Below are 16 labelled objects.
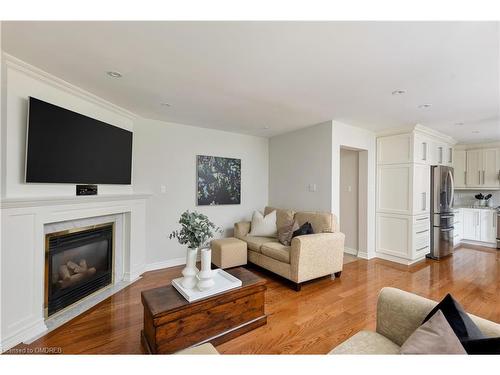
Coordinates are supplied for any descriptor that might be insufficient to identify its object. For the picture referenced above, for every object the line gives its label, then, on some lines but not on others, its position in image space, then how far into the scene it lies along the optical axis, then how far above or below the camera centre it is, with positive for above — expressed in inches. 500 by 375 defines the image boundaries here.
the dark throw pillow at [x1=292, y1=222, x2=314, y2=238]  131.1 -22.3
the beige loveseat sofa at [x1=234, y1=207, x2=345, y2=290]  114.6 -32.7
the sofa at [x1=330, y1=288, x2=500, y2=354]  49.3 -29.4
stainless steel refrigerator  165.9 -15.9
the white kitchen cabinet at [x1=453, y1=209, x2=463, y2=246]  203.0 -30.2
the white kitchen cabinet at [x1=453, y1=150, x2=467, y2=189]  215.4 +22.2
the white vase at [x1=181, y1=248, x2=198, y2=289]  78.7 -27.2
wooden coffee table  65.9 -39.3
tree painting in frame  158.2 +5.9
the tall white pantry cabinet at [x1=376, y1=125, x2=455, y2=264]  153.7 -1.2
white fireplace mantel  71.5 -23.3
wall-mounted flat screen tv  80.6 +15.7
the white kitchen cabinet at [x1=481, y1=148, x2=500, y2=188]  197.5 +21.1
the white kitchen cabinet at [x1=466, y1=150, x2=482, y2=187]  206.7 +21.4
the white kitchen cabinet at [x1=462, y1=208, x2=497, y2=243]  194.9 -27.5
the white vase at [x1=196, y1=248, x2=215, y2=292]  75.7 -27.6
